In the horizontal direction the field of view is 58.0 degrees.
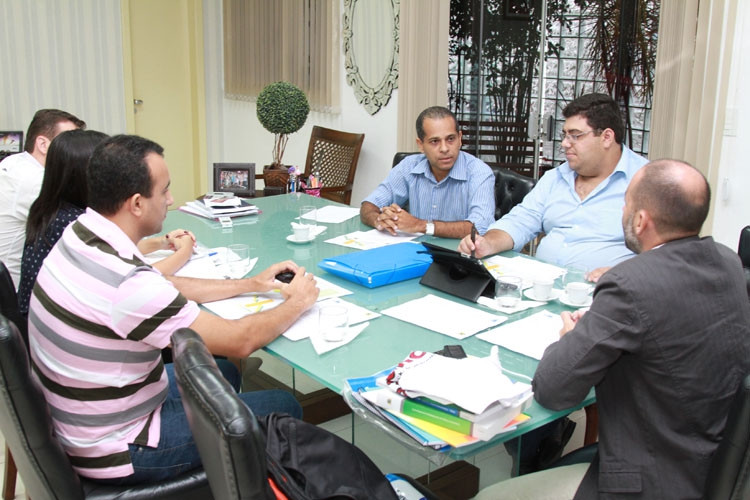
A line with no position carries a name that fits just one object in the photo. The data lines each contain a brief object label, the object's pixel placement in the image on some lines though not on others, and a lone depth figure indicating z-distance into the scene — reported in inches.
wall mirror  185.5
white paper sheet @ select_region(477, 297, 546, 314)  79.2
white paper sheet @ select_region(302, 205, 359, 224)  122.5
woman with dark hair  82.1
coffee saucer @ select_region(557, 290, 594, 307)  80.7
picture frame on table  155.7
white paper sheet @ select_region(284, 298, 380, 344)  72.4
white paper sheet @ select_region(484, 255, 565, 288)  91.2
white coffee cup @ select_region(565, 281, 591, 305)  80.1
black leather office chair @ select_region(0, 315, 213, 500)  54.7
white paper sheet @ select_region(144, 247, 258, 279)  91.5
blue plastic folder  88.3
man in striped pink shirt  60.1
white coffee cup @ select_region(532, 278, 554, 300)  81.5
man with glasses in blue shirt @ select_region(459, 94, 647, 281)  106.7
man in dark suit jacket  53.2
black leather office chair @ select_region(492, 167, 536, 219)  126.0
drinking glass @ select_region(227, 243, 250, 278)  91.2
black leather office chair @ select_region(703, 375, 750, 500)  48.9
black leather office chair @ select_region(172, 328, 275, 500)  40.8
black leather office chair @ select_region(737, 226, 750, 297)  90.6
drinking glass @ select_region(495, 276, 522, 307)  79.4
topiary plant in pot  183.0
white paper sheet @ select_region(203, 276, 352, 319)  78.3
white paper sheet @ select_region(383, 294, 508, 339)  73.4
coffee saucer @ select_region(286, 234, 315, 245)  108.9
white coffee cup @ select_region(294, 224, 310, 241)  108.0
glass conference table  63.3
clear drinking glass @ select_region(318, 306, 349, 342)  69.9
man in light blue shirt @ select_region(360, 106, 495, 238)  114.0
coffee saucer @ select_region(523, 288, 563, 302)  82.7
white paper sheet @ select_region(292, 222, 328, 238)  110.2
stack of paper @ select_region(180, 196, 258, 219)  127.3
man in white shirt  103.9
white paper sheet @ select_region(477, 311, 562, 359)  68.3
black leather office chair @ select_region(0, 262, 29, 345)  82.1
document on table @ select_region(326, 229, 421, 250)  108.2
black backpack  52.0
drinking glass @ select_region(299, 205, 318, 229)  117.3
